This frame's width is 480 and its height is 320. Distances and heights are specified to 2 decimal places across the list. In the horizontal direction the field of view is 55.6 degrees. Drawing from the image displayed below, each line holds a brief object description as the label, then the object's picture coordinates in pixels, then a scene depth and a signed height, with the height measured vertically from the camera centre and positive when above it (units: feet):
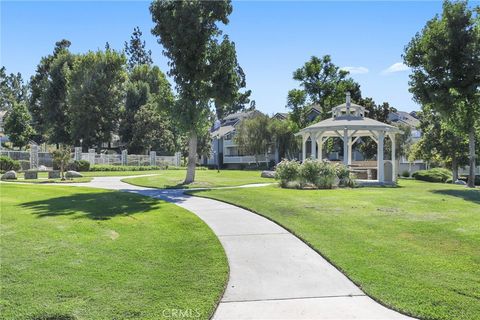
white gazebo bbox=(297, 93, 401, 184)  75.82 +5.43
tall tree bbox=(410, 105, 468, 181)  118.62 +4.21
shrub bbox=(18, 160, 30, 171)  123.56 -1.12
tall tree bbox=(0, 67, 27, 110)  331.57 +55.54
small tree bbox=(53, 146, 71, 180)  88.12 +0.61
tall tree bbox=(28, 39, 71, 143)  210.06 +33.66
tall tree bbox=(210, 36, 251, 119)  70.49 +13.86
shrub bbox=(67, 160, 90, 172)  120.13 -1.33
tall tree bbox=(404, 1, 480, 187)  66.44 +15.08
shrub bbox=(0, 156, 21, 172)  108.37 -1.00
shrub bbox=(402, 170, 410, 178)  133.45 -3.69
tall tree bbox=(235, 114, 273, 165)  177.06 +9.82
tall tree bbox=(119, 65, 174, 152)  187.52 +25.96
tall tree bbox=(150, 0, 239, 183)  67.41 +17.23
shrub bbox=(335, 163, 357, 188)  65.97 -2.30
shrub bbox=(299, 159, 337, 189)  61.82 -1.77
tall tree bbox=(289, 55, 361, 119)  134.92 +23.80
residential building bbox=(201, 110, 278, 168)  204.54 +5.18
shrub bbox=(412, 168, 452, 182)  108.17 -3.44
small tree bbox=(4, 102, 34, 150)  175.32 +13.11
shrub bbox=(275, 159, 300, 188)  63.10 -1.53
